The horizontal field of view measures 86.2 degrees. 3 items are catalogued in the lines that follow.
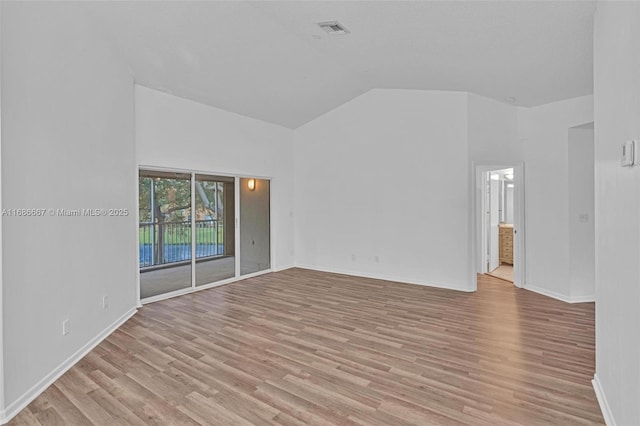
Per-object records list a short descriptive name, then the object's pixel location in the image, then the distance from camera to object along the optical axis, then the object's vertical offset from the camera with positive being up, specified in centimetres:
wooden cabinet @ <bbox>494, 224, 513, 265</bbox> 740 -78
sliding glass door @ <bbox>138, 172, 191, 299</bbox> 492 -35
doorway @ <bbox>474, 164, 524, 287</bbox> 545 -28
